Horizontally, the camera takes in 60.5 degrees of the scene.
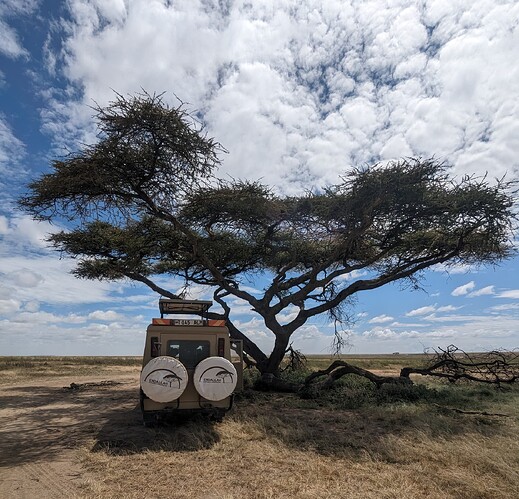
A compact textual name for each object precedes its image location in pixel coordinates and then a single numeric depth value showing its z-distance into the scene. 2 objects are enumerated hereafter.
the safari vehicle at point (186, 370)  8.95
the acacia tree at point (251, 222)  14.24
